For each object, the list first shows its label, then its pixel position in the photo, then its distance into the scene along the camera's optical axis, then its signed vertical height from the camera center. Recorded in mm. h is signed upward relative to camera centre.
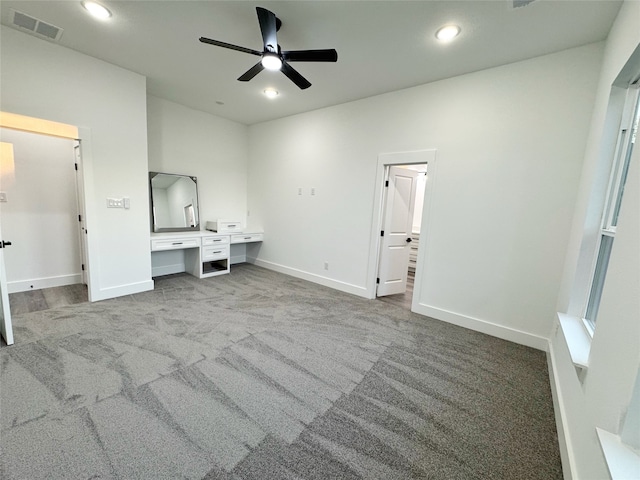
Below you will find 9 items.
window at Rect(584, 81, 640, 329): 1765 +227
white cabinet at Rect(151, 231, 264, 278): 4285 -939
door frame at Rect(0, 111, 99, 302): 2859 +565
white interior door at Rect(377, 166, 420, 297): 3848 -275
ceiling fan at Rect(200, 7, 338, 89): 2002 +1275
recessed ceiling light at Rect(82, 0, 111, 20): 2182 +1587
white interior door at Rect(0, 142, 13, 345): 2188 -1068
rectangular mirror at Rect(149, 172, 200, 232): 4457 -56
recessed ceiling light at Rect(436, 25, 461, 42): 2232 +1598
